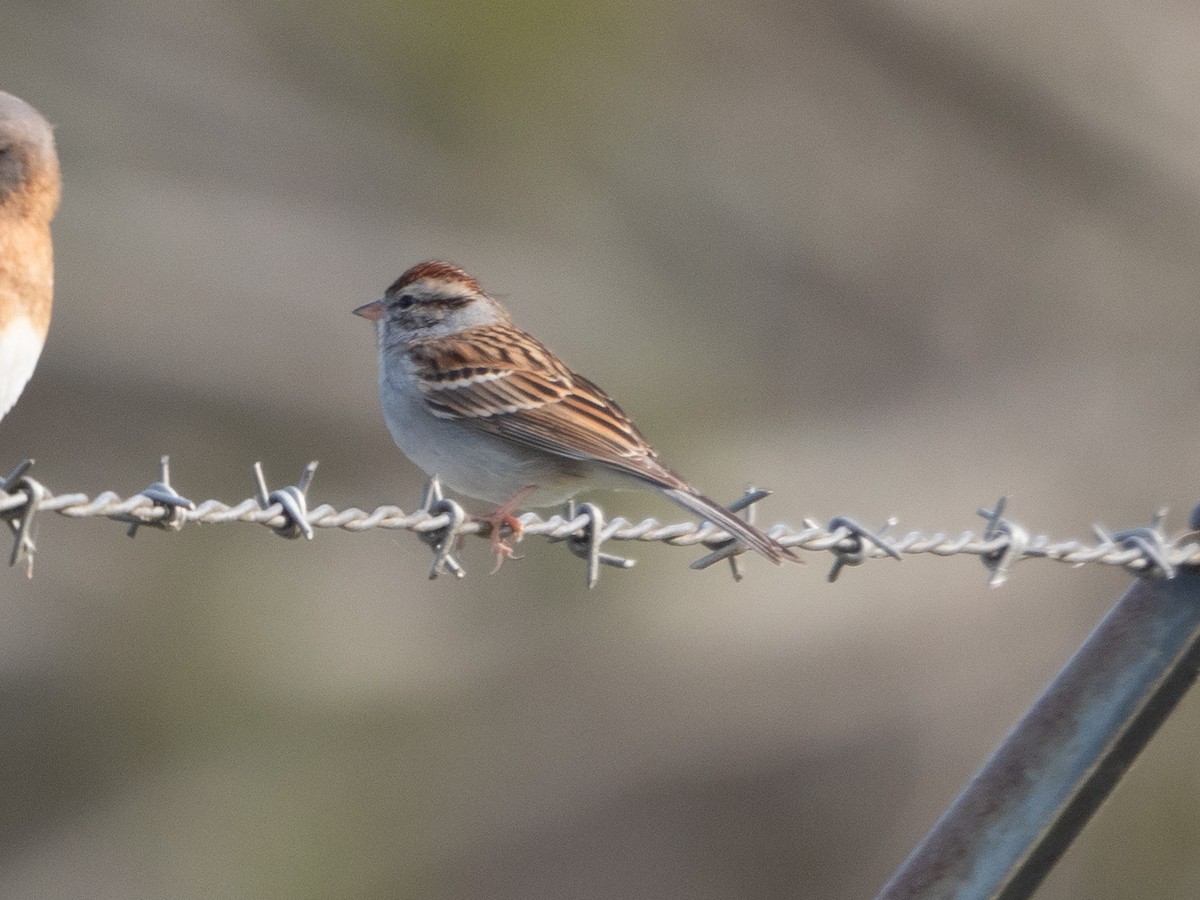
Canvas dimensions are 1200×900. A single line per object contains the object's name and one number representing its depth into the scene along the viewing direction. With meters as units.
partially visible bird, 7.00
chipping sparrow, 8.87
